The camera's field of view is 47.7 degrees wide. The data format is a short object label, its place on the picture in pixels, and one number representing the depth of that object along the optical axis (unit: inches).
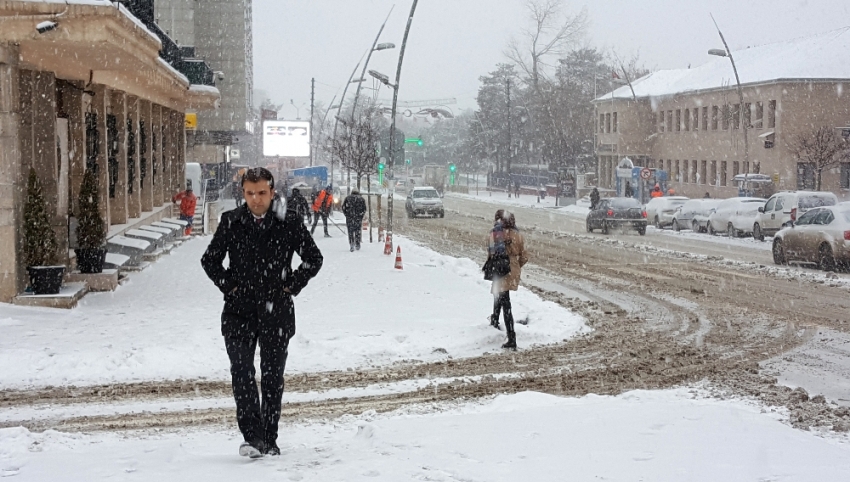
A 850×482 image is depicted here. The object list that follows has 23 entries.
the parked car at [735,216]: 1343.5
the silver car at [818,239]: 842.8
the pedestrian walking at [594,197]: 2058.6
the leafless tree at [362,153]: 1407.1
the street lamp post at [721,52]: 1596.0
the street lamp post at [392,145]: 1006.6
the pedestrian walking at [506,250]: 478.0
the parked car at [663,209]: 1631.4
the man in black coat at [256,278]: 227.9
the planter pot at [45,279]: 530.3
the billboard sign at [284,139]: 2524.6
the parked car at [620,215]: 1445.6
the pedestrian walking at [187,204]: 1167.6
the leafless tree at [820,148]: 1812.3
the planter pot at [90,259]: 617.9
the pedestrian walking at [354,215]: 1002.1
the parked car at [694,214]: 1493.6
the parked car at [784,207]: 1187.8
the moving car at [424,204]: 1930.4
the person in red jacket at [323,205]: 1243.8
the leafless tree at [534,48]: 3170.0
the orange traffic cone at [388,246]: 961.5
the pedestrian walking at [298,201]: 993.3
